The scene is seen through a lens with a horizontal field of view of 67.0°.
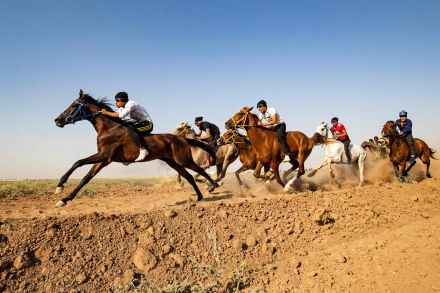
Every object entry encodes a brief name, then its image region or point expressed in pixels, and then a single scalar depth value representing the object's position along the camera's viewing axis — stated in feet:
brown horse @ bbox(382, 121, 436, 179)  42.98
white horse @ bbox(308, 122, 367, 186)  43.14
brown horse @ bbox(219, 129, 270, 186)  37.88
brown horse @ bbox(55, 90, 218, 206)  25.95
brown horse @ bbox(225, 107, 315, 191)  34.88
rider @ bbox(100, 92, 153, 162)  27.63
